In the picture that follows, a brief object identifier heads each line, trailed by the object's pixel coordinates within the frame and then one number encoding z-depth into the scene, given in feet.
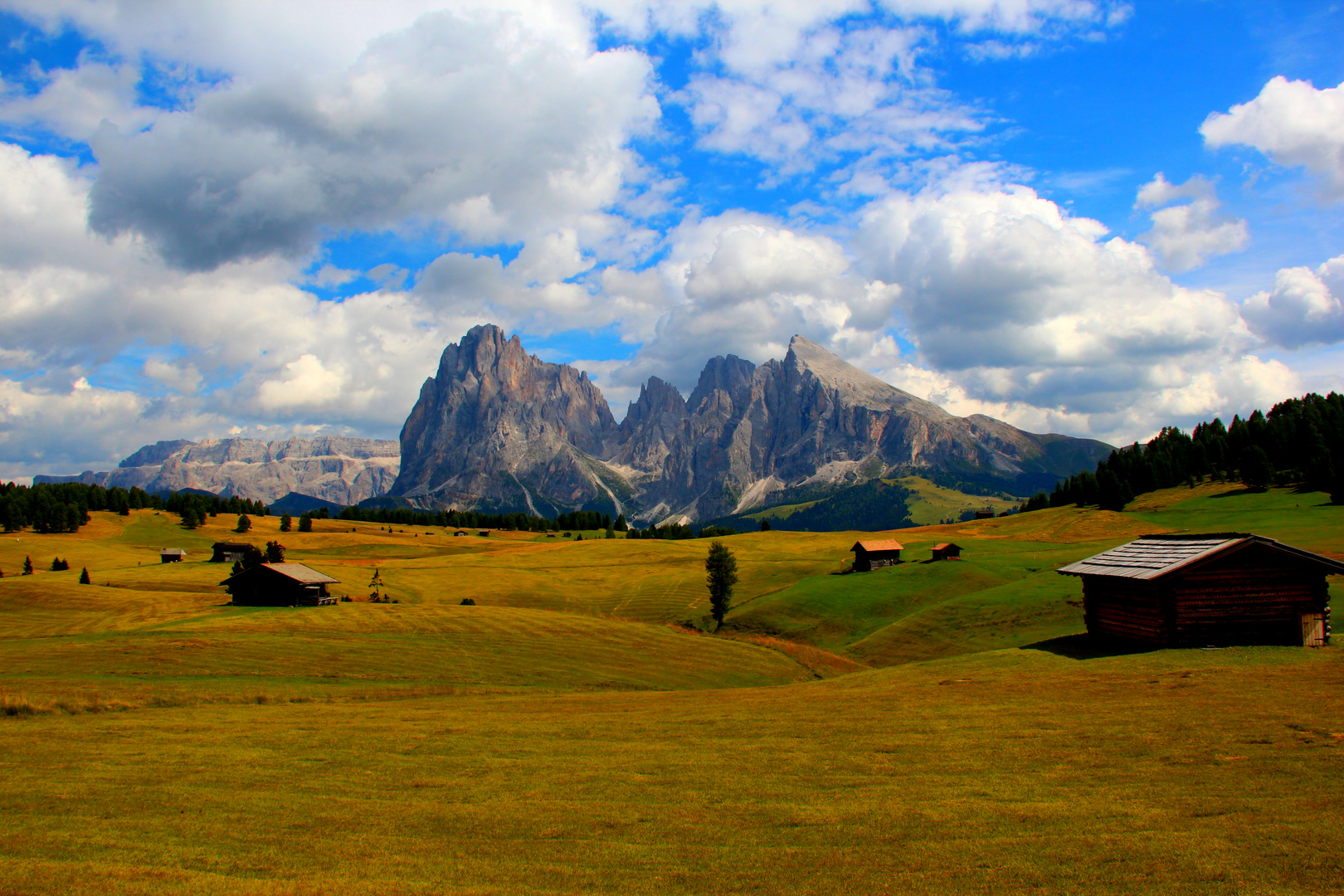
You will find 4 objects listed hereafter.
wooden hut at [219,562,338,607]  238.68
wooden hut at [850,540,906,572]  328.90
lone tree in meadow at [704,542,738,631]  254.88
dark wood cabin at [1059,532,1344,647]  106.42
